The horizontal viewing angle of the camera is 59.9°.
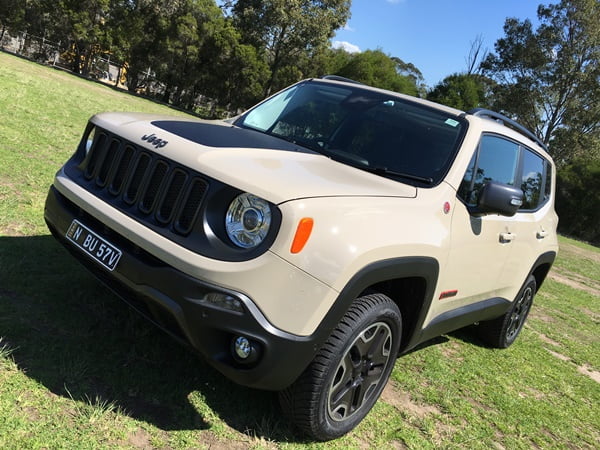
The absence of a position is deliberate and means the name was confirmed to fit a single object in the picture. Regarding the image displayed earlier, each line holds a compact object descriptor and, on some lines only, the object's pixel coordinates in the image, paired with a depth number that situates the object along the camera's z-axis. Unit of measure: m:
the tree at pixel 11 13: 34.92
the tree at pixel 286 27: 36.50
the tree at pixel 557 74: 32.22
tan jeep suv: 2.27
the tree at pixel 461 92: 38.81
